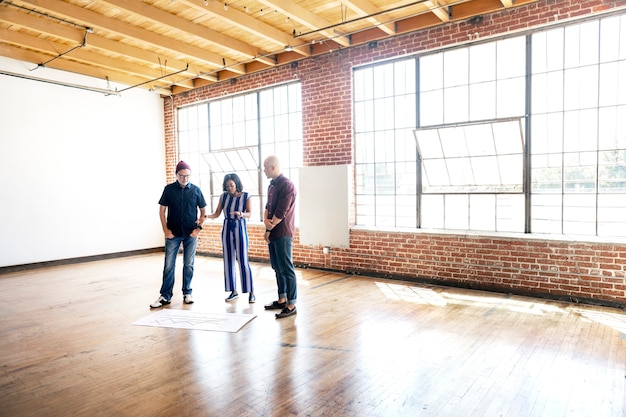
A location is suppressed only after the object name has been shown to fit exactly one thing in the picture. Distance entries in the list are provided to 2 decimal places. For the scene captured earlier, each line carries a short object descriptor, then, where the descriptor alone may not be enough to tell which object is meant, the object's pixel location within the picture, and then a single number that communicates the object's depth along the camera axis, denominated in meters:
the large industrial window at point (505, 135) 4.83
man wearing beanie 4.88
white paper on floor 4.12
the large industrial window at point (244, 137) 7.66
